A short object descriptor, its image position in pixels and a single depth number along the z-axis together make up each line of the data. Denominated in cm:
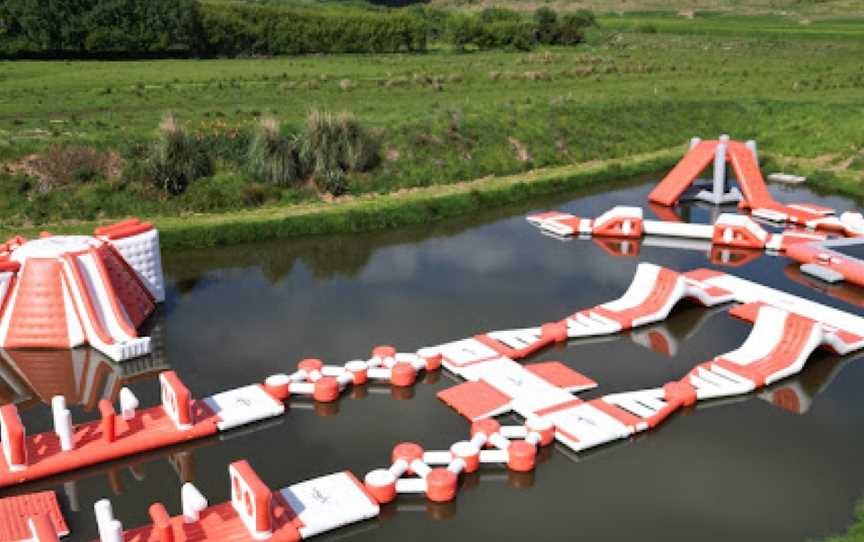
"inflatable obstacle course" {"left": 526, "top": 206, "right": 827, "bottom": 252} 2539
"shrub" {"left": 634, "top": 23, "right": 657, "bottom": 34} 8225
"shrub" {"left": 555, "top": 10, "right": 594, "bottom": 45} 7850
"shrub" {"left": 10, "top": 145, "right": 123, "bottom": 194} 2777
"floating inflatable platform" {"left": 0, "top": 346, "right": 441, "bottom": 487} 1353
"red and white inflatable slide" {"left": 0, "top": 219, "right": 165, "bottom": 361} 1812
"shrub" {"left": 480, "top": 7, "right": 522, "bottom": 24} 7887
